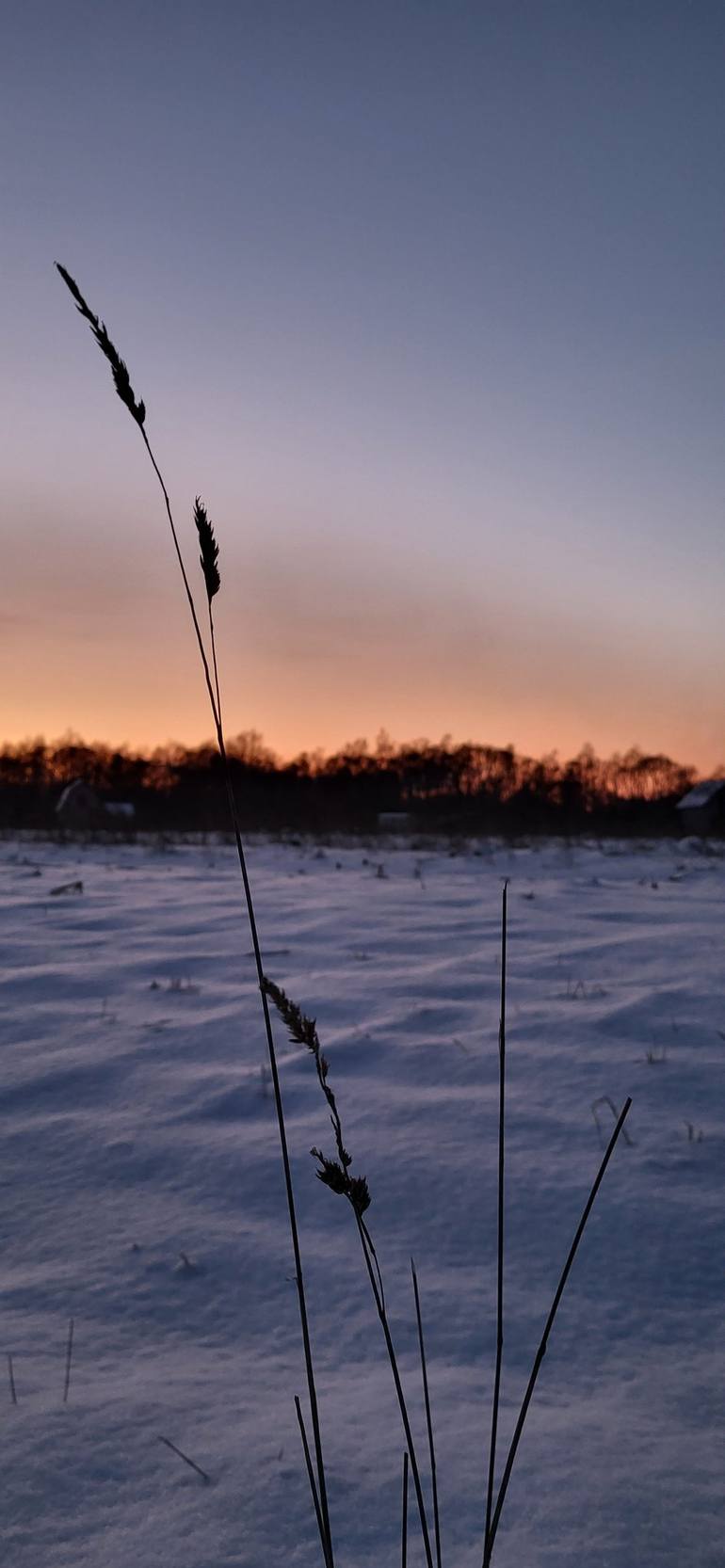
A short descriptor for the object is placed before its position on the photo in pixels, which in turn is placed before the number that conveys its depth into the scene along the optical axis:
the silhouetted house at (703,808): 37.44
